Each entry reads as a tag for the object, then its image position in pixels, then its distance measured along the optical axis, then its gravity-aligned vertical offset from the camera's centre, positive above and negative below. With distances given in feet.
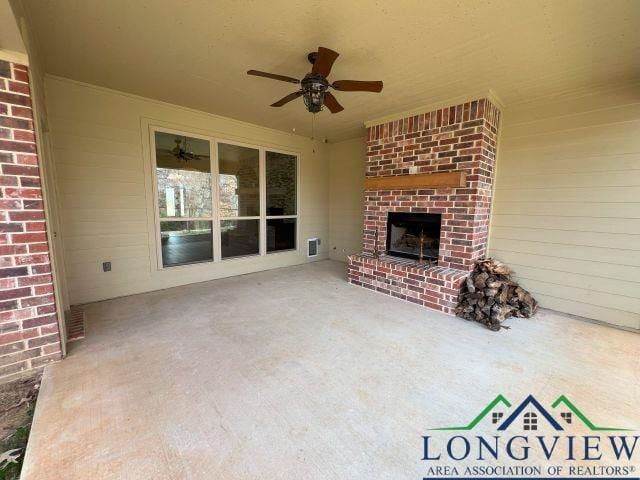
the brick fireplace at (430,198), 10.82 +0.46
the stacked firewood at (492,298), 9.62 -3.39
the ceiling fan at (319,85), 7.17 +3.52
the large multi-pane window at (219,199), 12.80 +0.39
